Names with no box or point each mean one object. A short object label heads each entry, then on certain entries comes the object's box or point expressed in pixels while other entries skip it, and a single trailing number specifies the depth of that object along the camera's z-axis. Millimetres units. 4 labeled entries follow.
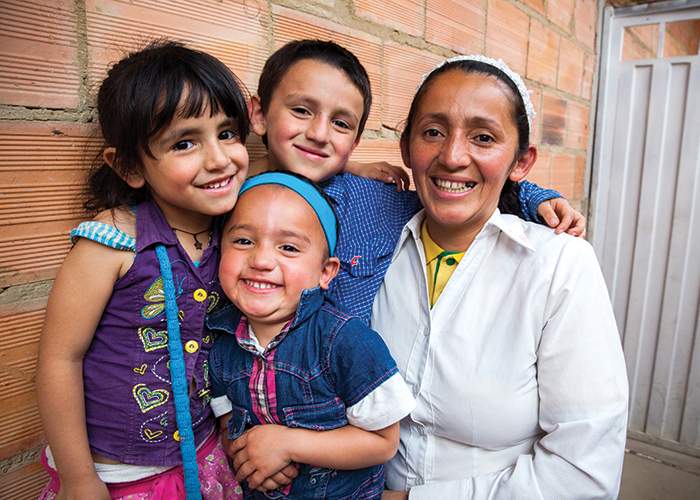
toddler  1016
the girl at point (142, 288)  922
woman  1092
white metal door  3092
